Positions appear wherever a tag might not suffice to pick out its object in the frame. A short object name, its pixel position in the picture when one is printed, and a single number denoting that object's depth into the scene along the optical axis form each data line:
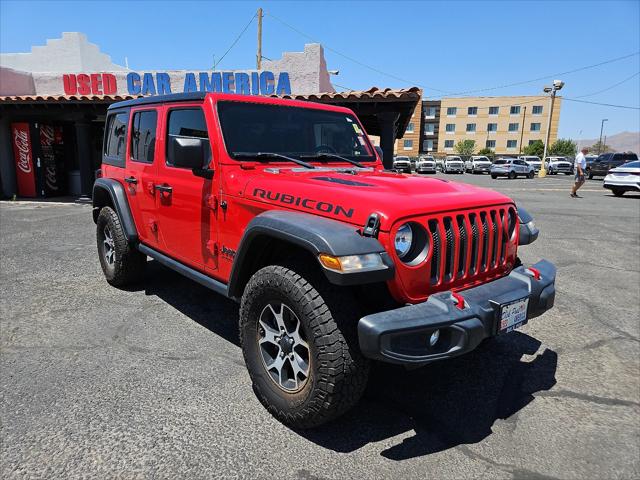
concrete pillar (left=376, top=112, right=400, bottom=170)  10.71
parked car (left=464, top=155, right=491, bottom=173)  42.28
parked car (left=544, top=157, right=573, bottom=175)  37.91
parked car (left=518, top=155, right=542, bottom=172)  39.98
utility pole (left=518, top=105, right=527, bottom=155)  77.62
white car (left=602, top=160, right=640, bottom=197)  16.06
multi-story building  77.00
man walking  15.06
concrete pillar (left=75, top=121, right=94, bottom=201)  12.96
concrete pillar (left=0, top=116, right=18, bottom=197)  13.73
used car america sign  13.26
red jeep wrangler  2.18
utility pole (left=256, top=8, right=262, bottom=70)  23.02
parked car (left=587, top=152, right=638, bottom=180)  29.48
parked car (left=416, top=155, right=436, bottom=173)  40.91
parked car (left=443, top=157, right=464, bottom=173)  42.94
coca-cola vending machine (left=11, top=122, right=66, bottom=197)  13.76
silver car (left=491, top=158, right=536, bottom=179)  30.67
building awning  9.92
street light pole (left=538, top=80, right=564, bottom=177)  32.41
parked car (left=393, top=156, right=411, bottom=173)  28.50
